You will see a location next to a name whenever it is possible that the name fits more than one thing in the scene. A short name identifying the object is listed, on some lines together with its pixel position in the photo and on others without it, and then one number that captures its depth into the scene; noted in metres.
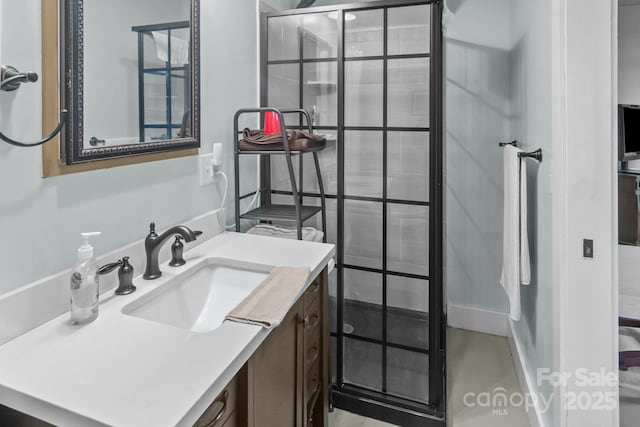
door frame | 1.28
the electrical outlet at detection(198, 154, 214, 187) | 1.62
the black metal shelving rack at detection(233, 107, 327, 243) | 1.68
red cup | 1.92
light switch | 1.32
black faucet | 1.24
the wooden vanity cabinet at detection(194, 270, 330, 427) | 0.92
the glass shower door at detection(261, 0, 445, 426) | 1.83
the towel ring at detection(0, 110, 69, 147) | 0.88
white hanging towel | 1.80
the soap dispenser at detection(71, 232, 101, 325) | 0.95
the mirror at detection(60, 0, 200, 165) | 1.03
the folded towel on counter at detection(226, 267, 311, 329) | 0.99
